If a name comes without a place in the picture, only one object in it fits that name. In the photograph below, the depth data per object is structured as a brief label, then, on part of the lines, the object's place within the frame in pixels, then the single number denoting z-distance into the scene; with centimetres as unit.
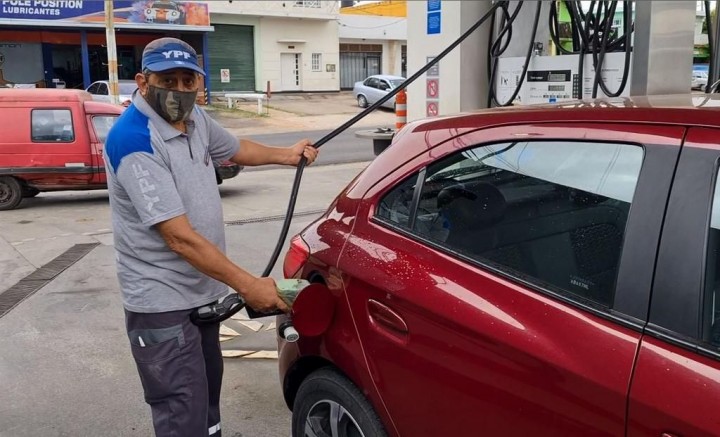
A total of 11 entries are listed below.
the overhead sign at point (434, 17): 662
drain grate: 562
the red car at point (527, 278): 159
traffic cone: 886
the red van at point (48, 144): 972
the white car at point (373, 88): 2824
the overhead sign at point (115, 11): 2592
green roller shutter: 3241
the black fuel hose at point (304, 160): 294
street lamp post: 1770
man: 233
